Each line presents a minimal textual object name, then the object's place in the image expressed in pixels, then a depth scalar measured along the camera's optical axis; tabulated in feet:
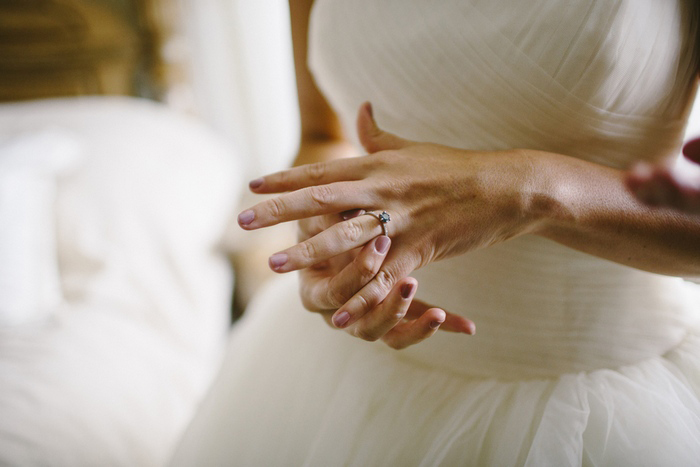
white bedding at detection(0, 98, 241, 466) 2.61
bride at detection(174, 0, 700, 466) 1.43
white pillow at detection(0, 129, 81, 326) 2.93
